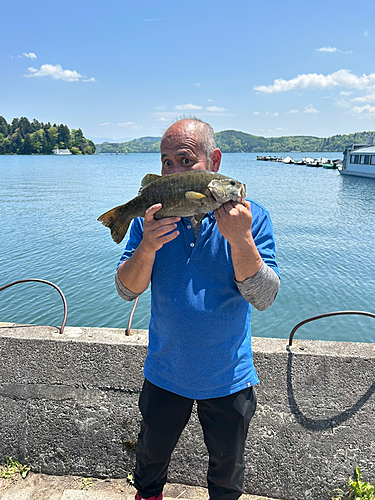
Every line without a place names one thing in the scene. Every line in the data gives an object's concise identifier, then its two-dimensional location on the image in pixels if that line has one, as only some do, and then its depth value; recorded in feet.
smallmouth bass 6.52
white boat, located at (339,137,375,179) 183.21
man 7.23
